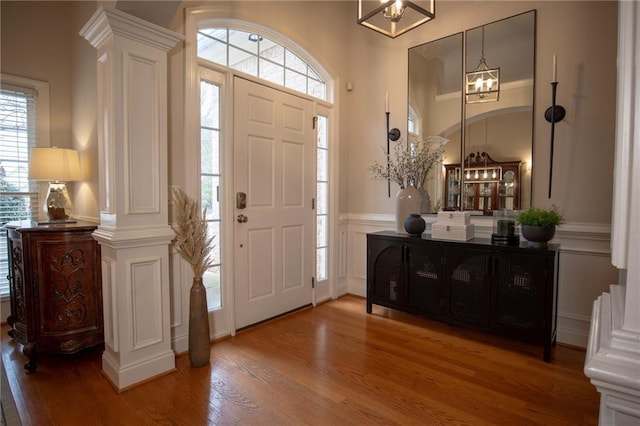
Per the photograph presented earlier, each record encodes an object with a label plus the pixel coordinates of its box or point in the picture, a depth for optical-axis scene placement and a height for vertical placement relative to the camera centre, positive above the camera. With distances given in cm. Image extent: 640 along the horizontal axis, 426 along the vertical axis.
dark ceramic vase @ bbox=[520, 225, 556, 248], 251 -25
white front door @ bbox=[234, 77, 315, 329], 294 -1
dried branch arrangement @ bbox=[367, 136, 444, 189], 332 +37
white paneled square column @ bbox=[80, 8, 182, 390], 206 +4
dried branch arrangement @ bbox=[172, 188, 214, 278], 229 -23
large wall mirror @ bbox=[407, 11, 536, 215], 286 +79
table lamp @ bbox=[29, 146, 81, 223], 266 +21
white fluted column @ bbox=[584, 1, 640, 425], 70 -14
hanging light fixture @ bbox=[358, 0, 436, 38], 195 +114
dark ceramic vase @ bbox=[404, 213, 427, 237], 311 -23
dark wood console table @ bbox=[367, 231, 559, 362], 245 -68
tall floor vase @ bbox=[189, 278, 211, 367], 233 -89
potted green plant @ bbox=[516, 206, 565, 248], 250 -18
